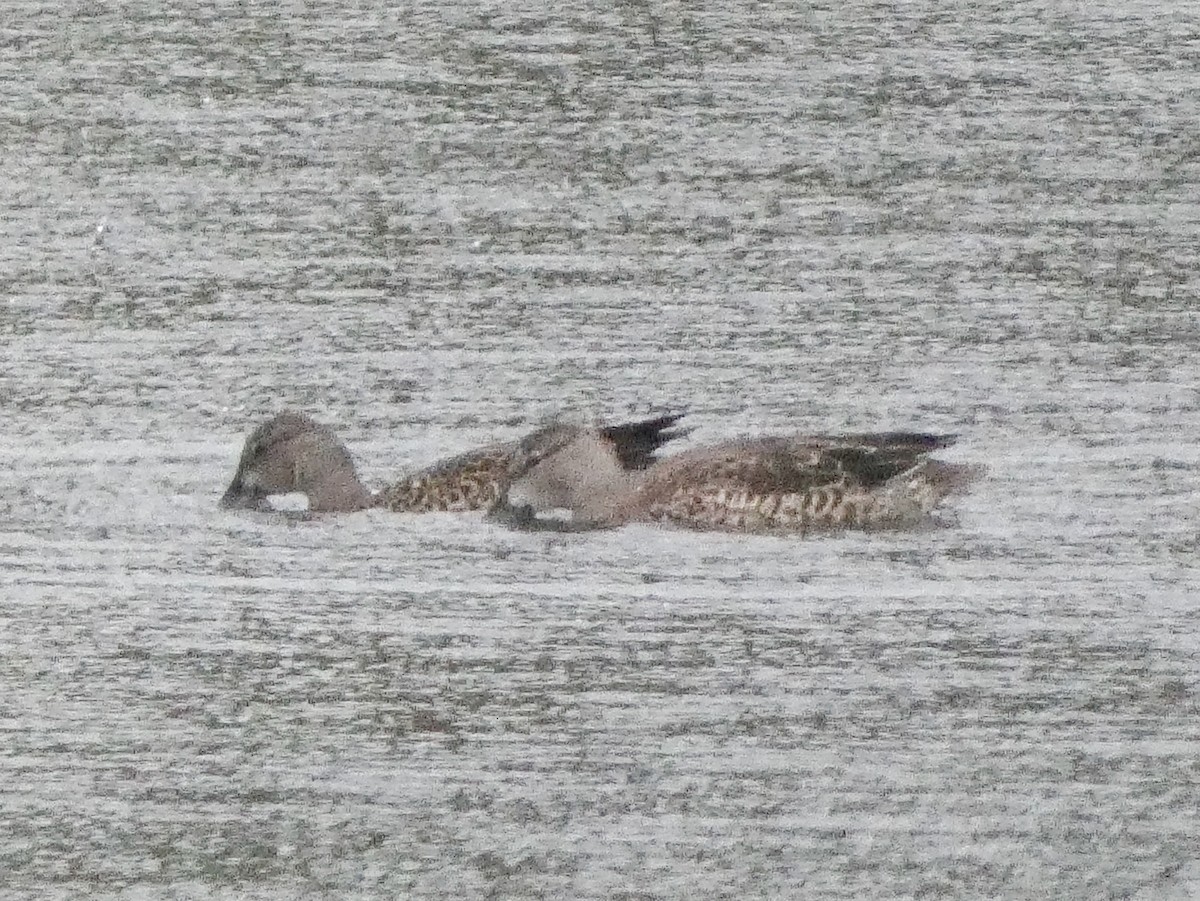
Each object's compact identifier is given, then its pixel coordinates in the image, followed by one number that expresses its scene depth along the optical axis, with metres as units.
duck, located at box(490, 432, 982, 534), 19.90
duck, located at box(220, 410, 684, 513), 19.90
